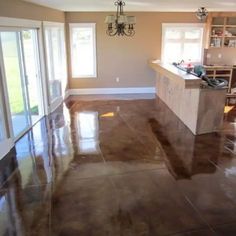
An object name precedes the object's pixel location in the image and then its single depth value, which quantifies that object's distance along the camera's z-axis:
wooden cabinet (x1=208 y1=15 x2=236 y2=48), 8.07
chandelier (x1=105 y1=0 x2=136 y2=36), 5.18
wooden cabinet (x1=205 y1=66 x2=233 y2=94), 8.05
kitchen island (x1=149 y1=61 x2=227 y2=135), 5.07
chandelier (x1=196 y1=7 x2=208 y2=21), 6.07
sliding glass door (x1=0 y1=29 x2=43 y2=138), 4.73
